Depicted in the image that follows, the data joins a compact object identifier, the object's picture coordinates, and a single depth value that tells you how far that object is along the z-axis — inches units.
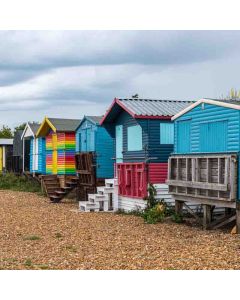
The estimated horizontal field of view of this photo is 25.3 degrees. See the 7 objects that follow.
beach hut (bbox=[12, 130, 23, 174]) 1555.1
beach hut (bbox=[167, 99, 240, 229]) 537.3
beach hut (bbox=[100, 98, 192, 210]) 734.5
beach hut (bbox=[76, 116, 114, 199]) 935.7
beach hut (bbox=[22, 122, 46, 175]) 1320.1
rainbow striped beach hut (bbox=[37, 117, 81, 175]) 1154.0
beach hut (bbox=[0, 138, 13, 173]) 1796.3
